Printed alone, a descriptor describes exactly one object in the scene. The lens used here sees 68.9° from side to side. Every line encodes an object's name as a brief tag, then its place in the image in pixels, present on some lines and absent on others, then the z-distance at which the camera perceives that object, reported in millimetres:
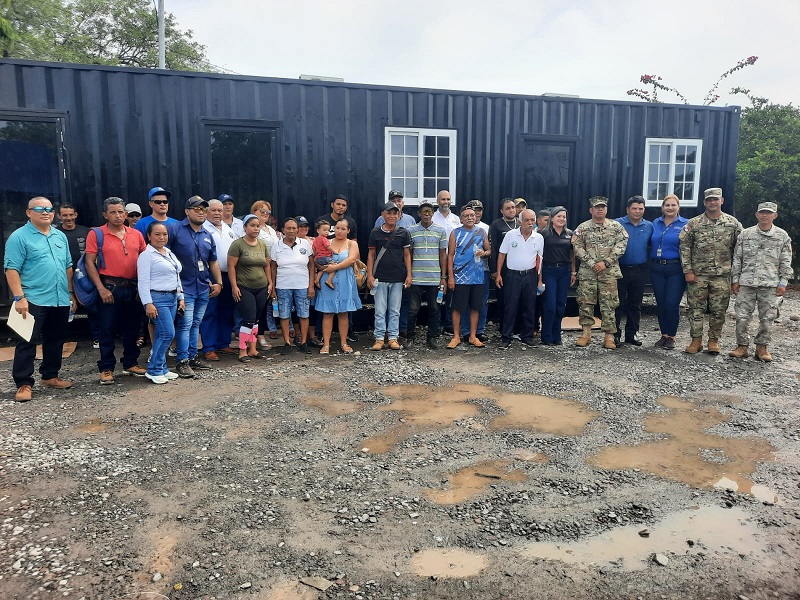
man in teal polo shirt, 4645
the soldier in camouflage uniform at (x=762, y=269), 5895
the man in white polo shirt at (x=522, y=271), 6578
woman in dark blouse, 6699
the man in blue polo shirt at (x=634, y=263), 6605
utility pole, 15703
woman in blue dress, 6309
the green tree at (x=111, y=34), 20359
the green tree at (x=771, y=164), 13008
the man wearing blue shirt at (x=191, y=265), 5438
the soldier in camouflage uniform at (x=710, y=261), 6133
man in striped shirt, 6449
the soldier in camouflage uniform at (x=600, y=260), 6461
